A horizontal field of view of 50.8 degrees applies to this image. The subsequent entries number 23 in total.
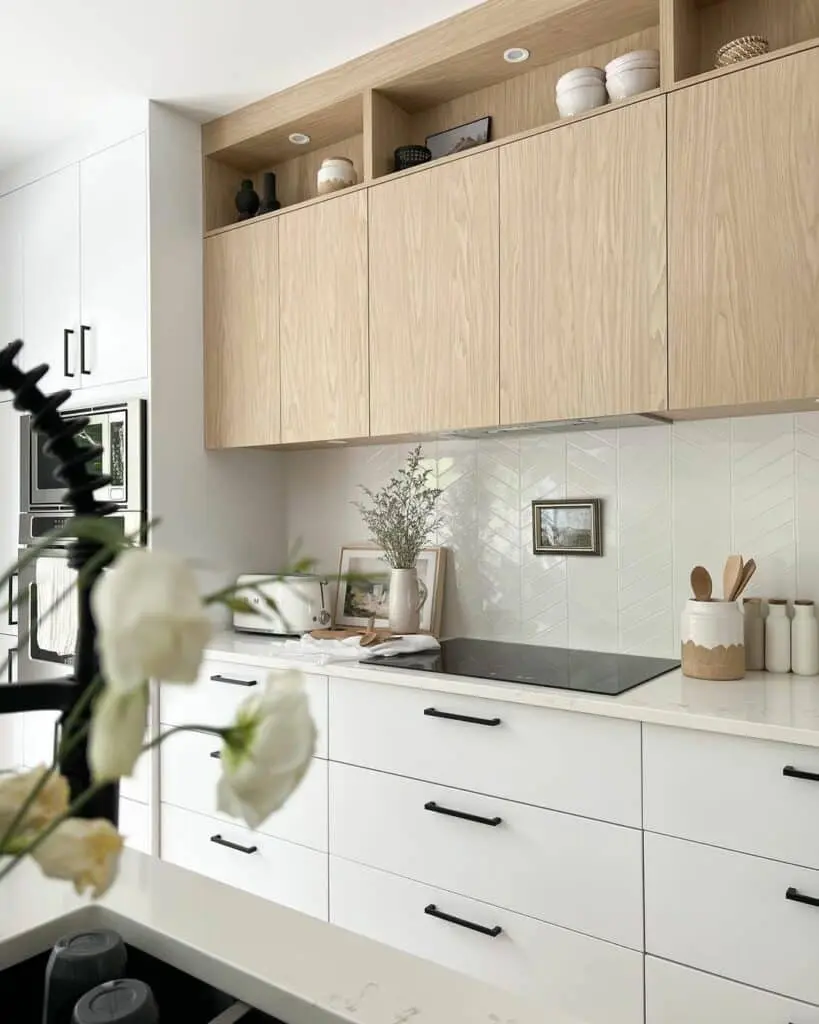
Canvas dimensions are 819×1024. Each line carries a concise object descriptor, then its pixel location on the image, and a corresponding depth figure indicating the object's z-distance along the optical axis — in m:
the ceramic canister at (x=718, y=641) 2.00
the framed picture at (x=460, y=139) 2.53
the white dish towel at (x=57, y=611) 2.92
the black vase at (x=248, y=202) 2.95
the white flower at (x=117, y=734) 0.37
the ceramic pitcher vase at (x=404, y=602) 2.65
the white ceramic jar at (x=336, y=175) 2.73
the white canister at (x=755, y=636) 2.13
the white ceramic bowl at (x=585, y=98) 2.20
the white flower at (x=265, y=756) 0.40
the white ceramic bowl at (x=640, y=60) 2.11
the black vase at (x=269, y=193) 2.93
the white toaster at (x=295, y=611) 2.76
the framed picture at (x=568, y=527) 2.47
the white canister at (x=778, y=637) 2.08
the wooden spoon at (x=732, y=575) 2.07
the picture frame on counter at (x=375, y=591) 2.75
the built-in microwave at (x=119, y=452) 2.77
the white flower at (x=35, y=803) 0.47
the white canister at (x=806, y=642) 2.04
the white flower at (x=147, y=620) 0.35
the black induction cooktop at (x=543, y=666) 1.99
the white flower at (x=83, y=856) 0.43
